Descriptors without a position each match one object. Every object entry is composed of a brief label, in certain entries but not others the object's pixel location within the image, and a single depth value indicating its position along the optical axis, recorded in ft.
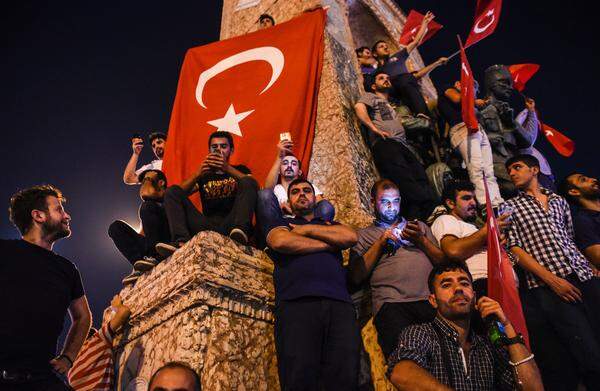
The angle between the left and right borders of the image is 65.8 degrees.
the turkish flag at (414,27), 32.04
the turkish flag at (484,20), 21.91
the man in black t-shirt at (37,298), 8.29
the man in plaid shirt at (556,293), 10.62
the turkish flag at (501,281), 9.46
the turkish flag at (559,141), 27.58
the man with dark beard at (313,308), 9.30
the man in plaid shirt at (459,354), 8.70
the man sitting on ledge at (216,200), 12.26
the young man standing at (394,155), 16.25
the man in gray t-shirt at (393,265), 10.72
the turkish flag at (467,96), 18.72
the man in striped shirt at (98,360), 11.08
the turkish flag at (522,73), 29.78
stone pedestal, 9.96
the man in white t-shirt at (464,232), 11.86
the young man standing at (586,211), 12.91
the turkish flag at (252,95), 19.04
